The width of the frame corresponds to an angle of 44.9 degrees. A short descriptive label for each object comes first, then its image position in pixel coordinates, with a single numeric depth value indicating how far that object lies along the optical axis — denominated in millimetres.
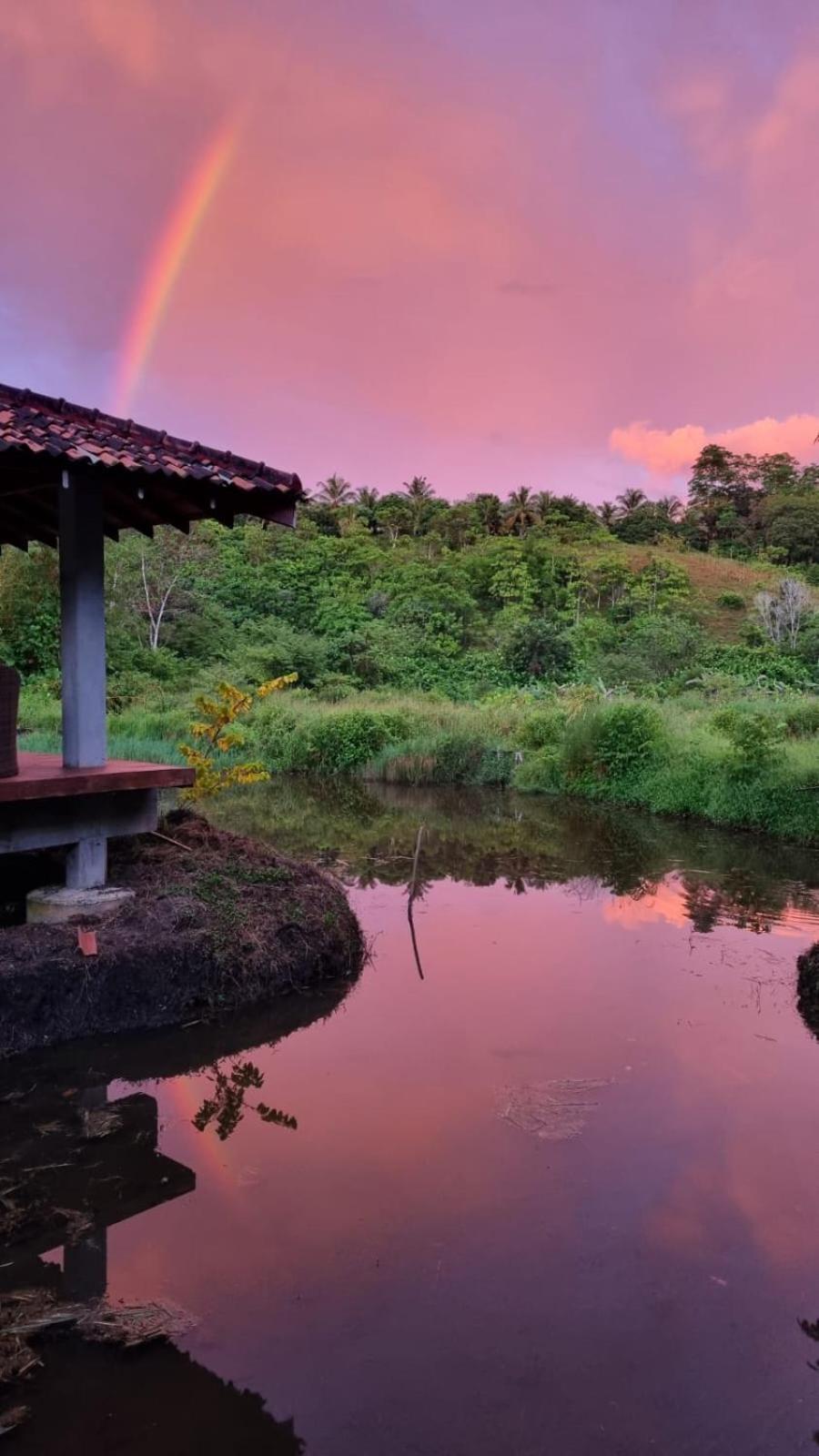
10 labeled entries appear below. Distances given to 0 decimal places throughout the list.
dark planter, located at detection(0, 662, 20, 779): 5418
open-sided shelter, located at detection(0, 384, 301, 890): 5148
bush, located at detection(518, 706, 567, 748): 16281
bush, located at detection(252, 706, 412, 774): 17672
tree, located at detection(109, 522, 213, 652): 26703
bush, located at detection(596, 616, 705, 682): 24734
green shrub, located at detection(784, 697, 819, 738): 15594
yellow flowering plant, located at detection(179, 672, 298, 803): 7094
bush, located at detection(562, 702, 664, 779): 14266
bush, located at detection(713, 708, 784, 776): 12117
